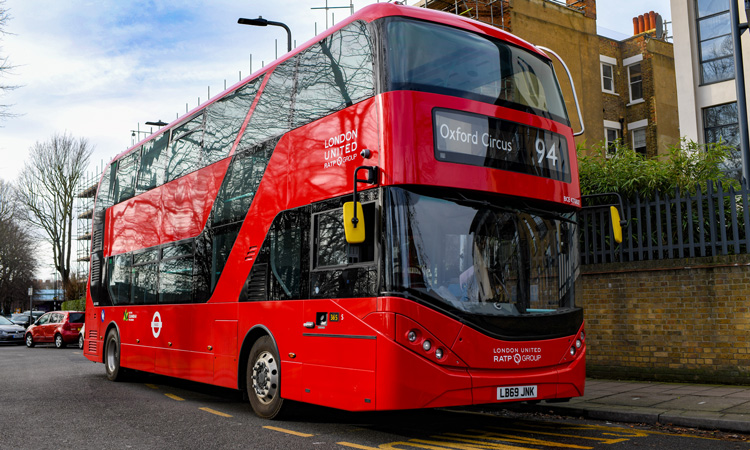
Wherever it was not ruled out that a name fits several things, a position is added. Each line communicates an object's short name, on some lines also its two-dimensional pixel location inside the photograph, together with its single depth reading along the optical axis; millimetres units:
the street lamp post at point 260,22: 16469
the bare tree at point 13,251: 51812
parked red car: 28047
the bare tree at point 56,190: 47000
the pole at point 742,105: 11883
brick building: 27484
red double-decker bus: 6480
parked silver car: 32406
